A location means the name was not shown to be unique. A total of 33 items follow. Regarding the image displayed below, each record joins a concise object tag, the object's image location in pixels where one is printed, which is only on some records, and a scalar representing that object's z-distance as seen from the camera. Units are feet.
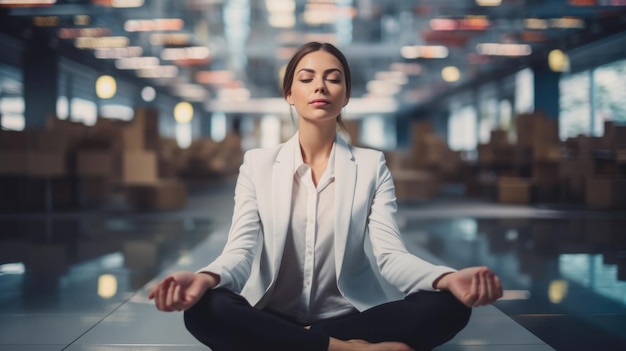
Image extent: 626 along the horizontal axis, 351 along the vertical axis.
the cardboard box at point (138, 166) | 27.71
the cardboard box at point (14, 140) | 27.02
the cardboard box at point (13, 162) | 26.43
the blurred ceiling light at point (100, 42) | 49.82
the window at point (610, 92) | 28.68
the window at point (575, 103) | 45.52
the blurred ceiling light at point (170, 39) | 49.40
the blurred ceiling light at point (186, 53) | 57.21
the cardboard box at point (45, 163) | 26.71
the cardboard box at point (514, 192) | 32.76
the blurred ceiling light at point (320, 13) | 40.81
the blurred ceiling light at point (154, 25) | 43.37
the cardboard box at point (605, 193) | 27.99
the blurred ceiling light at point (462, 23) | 40.63
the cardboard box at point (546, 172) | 32.68
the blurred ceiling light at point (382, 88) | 87.81
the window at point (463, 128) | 91.66
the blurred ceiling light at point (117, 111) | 72.12
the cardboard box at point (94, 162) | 28.17
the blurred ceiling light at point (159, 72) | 67.92
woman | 5.30
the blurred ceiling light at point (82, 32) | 45.91
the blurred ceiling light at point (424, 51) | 55.41
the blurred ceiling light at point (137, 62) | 61.26
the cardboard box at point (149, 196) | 29.01
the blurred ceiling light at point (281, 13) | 40.59
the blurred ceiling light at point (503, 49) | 51.43
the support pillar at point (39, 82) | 49.01
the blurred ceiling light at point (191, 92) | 88.24
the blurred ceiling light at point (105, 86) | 54.13
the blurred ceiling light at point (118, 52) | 55.21
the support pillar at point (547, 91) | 54.60
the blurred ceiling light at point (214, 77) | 76.67
